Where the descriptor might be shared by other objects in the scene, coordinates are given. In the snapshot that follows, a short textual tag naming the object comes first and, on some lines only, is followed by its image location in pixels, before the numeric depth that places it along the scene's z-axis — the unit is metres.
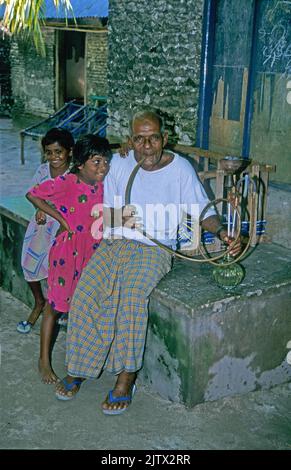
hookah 3.00
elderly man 3.07
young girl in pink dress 3.32
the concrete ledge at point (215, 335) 2.99
